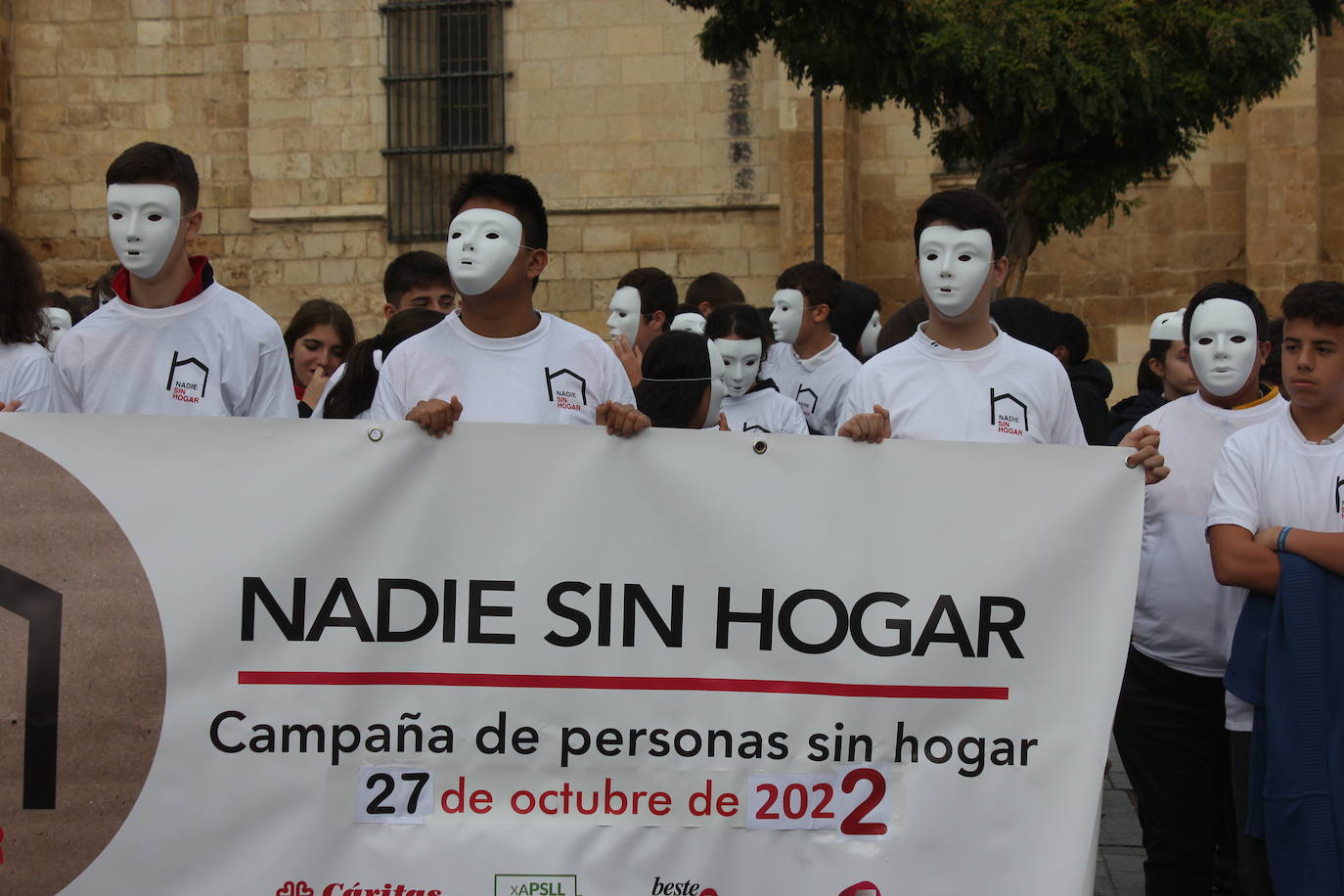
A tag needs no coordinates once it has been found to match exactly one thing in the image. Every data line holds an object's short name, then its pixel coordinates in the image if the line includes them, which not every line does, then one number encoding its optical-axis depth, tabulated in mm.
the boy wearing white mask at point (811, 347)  13906
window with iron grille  33844
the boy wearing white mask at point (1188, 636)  8367
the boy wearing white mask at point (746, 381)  11578
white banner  6949
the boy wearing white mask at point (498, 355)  7492
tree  22234
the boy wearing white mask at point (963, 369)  7840
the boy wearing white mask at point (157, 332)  7660
